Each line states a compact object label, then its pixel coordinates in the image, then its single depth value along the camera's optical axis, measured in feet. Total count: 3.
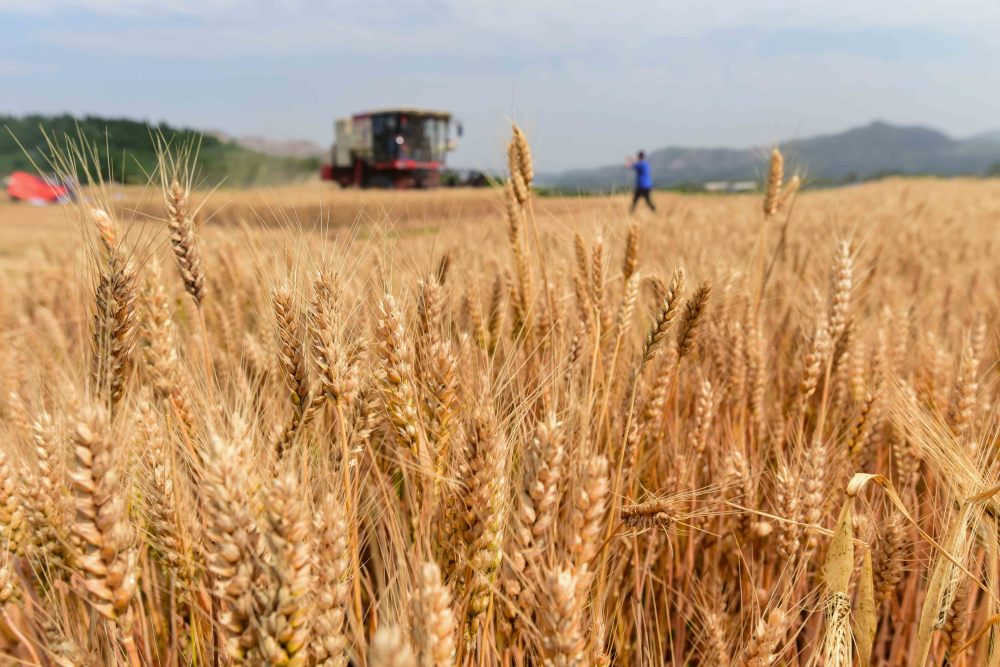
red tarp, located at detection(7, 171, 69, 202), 60.90
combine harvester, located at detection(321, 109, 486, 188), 78.48
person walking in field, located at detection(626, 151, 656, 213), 47.62
